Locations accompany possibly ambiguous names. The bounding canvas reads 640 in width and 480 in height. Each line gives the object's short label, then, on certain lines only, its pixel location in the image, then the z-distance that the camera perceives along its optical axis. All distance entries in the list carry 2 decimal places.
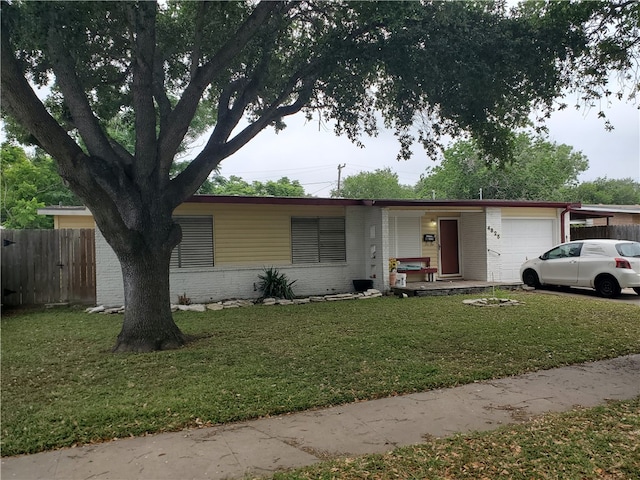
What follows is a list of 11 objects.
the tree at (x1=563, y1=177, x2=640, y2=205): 44.72
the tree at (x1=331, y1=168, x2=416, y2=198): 46.19
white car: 11.67
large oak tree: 6.59
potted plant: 13.48
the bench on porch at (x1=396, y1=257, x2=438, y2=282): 14.23
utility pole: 44.19
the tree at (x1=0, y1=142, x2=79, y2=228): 21.67
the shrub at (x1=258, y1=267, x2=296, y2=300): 12.45
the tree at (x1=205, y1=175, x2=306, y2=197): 41.43
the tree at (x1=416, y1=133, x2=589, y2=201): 32.75
